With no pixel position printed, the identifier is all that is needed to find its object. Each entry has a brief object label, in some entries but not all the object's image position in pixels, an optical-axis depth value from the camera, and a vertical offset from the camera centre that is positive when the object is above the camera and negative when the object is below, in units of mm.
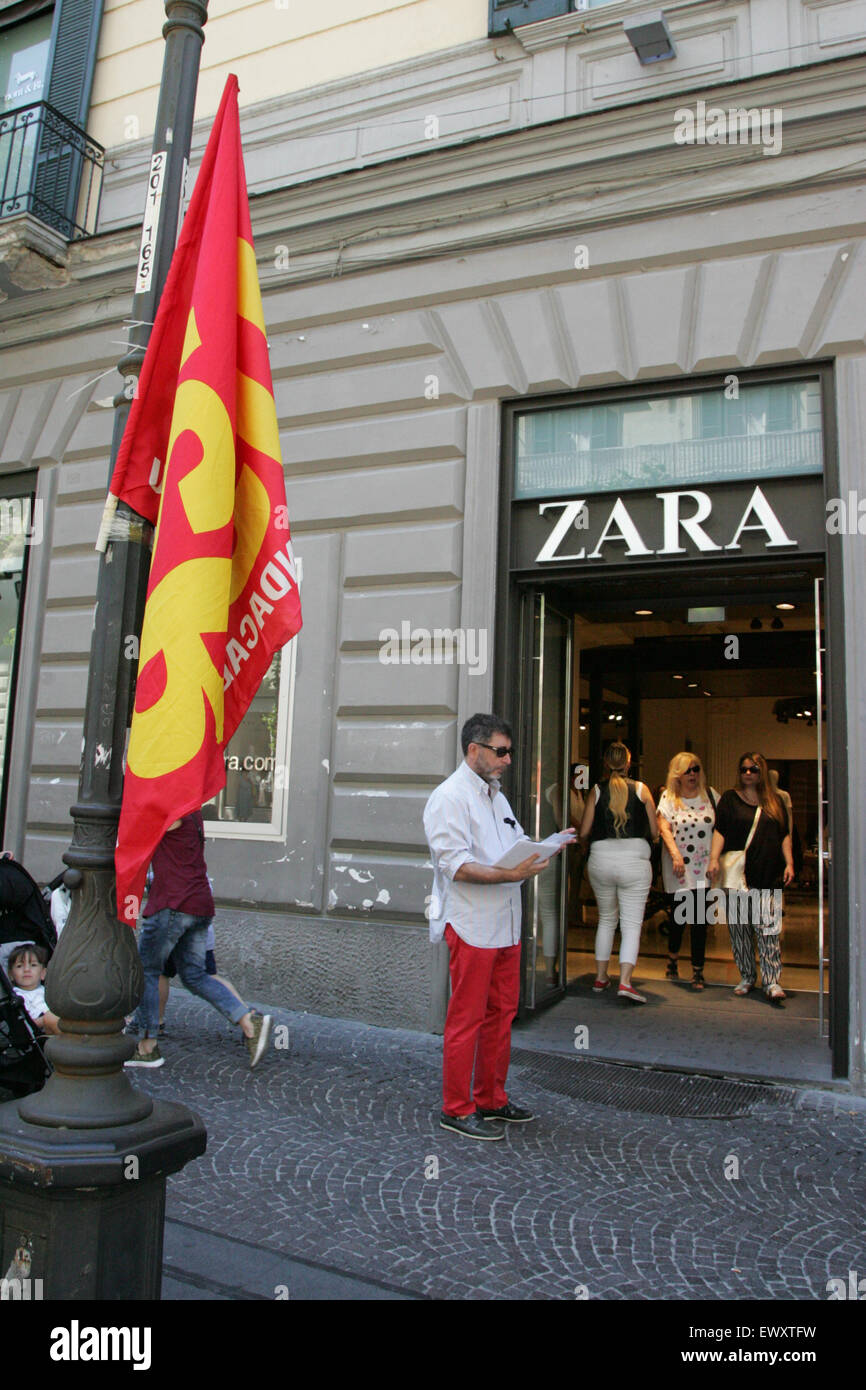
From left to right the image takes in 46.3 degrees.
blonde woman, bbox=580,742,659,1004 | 7680 -264
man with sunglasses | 4691 -508
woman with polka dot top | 8281 -68
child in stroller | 4296 -1074
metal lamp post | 2422 -754
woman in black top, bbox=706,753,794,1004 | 7633 -147
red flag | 2672 +836
